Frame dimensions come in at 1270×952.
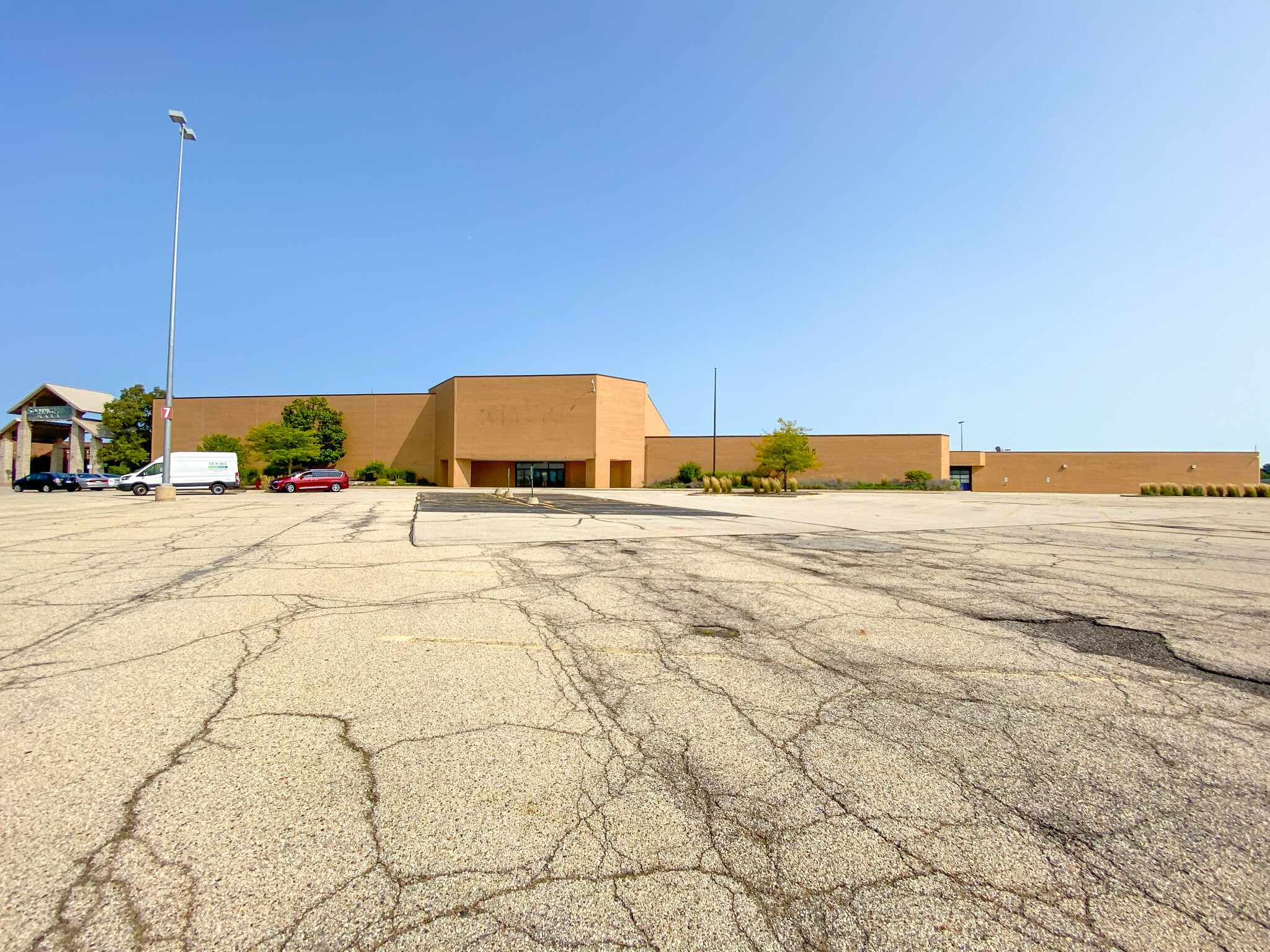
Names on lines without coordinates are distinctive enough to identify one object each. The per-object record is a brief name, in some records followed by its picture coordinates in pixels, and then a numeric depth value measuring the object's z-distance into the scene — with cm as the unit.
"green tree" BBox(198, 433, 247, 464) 5422
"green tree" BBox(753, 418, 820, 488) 4359
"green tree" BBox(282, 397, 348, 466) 5400
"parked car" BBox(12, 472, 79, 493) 4303
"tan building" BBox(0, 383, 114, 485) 6094
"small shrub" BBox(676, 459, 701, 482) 5475
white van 3475
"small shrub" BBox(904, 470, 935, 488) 5294
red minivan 4175
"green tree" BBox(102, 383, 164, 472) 6003
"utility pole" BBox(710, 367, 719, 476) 5584
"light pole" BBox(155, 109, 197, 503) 2217
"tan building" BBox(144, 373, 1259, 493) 5219
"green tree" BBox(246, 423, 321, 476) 5022
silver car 4569
